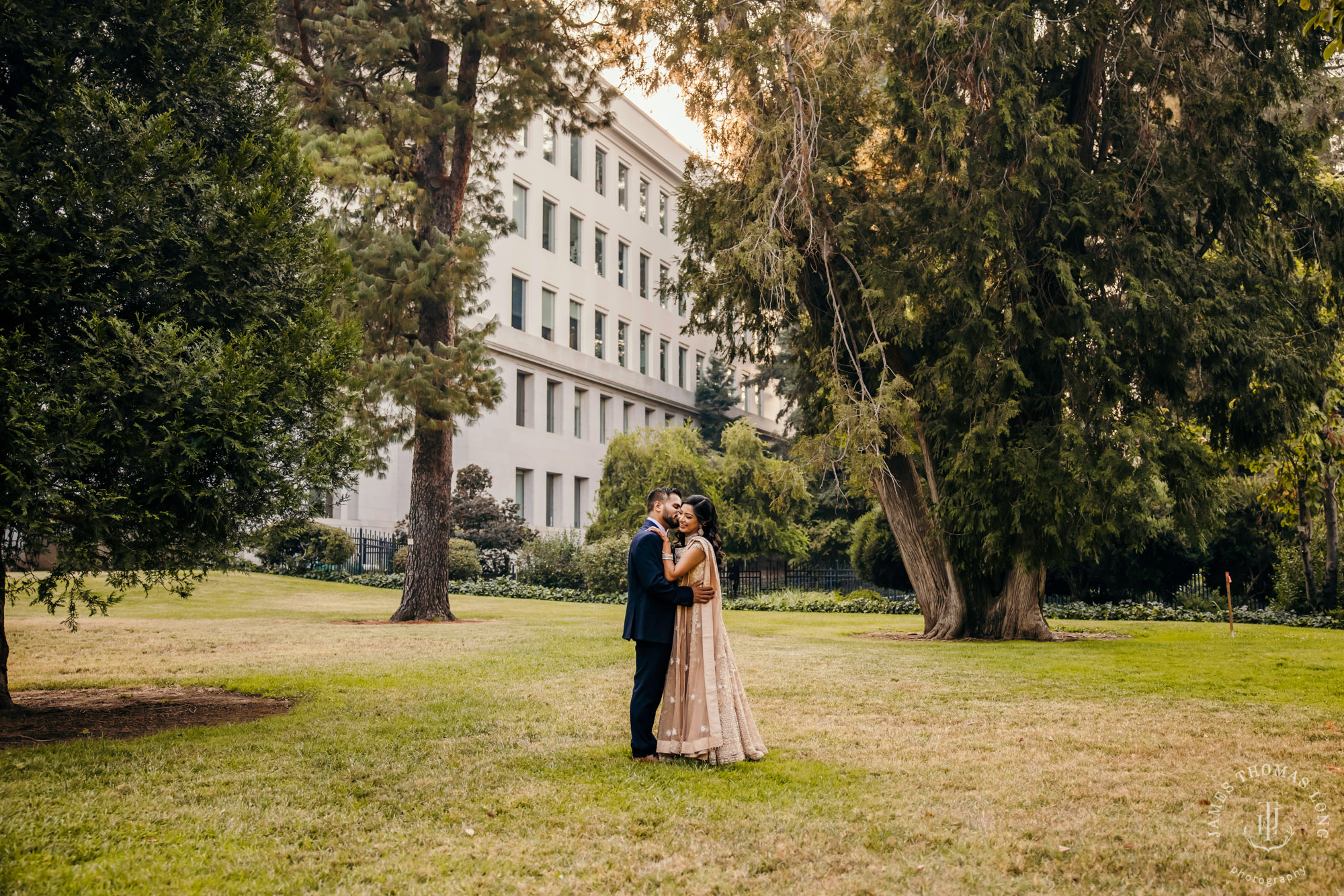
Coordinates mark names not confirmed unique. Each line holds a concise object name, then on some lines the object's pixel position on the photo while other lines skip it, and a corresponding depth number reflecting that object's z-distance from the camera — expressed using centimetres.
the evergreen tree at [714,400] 5553
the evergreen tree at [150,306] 663
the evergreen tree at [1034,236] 1407
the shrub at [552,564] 3116
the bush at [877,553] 2706
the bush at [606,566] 2919
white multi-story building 3997
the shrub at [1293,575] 2245
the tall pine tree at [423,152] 1761
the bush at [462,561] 3148
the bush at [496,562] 3378
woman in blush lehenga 654
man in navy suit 658
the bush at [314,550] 3169
